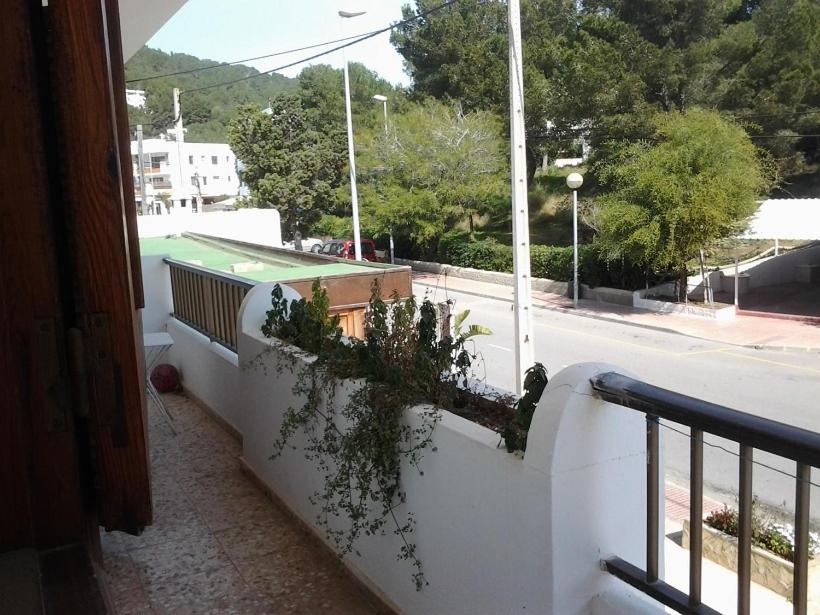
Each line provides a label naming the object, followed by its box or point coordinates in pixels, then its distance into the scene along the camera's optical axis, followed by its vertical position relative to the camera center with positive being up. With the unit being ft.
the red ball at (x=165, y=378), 24.22 -5.30
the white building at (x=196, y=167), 234.17 +12.62
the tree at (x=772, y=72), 87.10 +12.42
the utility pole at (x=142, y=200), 91.50 +1.04
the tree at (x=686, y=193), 58.23 -0.69
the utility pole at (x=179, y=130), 133.61 +13.15
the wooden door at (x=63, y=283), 2.54 -0.24
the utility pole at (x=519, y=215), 35.70 -1.09
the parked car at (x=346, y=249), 99.30 -6.33
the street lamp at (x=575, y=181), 60.03 +0.61
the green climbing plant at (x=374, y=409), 9.98 -2.87
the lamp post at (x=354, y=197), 75.97 +0.20
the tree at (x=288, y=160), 131.95 +7.04
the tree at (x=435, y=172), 93.25 +2.80
